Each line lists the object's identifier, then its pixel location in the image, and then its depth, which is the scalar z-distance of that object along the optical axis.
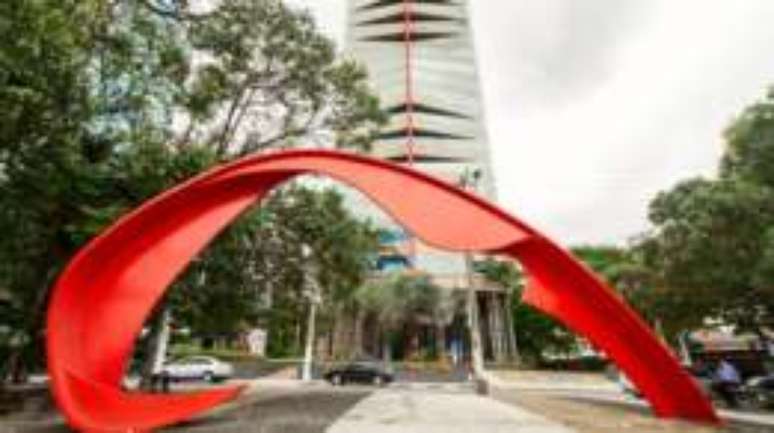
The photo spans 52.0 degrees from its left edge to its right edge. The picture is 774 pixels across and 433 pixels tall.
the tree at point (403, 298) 49.19
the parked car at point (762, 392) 20.78
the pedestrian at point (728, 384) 19.81
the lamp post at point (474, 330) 27.16
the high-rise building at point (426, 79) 74.81
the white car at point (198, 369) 33.59
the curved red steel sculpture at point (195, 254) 10.84
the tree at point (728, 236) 18.31
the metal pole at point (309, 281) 20.47
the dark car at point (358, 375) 32.66
